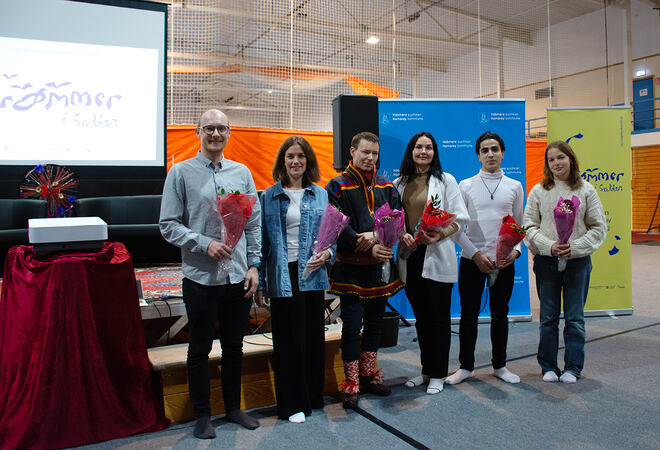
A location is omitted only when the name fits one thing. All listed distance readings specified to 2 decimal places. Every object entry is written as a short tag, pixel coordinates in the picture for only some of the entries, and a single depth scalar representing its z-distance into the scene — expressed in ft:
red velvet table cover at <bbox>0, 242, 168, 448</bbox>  6.64
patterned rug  9.43
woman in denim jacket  7.66
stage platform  7.74
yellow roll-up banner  14.80
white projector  6.94
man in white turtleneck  9.30
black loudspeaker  12.16
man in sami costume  8.19
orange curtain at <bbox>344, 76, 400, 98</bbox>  25.08
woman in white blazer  8.67
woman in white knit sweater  9.34
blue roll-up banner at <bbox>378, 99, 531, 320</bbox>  14.65
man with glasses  7.00
